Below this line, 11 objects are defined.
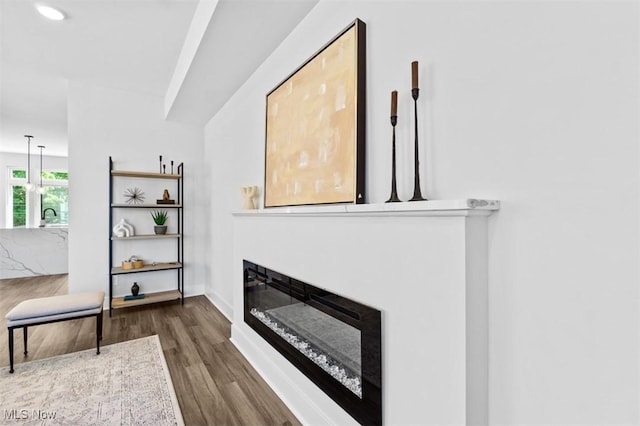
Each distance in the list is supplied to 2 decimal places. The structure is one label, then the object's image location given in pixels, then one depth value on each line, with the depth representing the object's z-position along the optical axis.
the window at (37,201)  6.82
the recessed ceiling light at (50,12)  2.21
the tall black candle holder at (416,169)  1.16
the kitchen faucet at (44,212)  7.10
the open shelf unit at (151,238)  3.54
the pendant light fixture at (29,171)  6.18
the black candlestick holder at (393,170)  1.24
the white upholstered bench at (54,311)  2.20
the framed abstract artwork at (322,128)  1.49
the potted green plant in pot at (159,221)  3.83
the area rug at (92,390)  1.71
